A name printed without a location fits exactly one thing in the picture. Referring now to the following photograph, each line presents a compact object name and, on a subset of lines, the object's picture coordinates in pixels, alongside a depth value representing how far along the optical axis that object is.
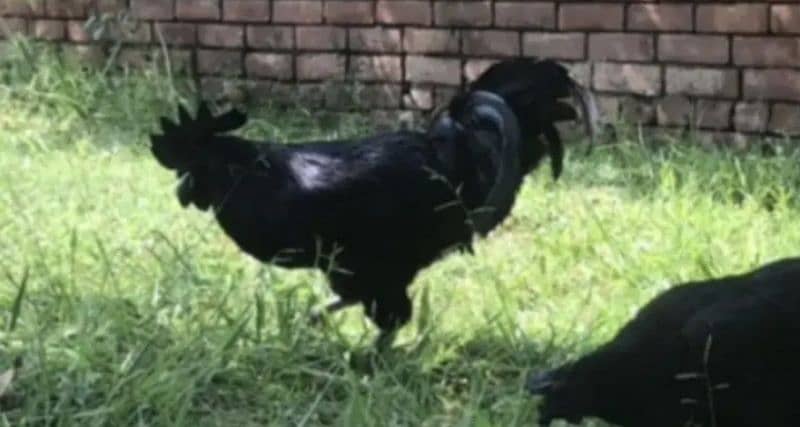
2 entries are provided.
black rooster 3.77
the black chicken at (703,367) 2.79
